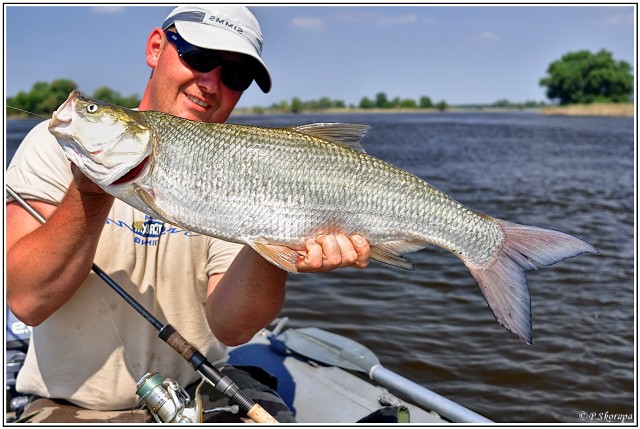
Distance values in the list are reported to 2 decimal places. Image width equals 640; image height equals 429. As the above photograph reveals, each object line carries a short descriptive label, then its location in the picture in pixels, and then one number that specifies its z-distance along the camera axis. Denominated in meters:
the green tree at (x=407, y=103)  149.88
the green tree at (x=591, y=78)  95.44
